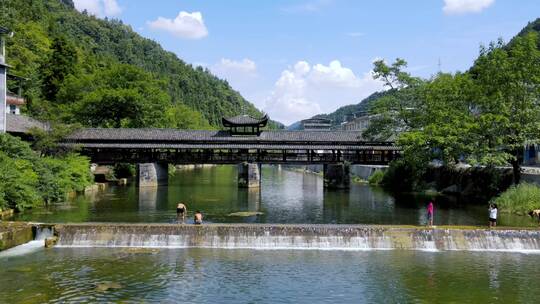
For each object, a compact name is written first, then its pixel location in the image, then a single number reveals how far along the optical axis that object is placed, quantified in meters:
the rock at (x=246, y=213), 35.81
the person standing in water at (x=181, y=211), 29.23
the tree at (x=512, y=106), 39.62
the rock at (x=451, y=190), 50.16
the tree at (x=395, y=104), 52.66
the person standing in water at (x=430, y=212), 27.28
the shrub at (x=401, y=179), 55.69
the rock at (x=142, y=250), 24.01
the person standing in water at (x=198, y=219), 26.63
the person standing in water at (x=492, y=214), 27.56
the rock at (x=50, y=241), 24.70
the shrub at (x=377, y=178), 64.57
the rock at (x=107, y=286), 18.19
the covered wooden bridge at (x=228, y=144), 57.97
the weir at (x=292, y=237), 25.38
